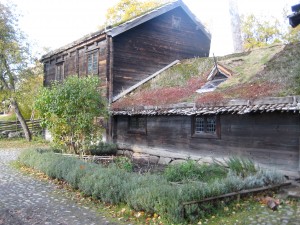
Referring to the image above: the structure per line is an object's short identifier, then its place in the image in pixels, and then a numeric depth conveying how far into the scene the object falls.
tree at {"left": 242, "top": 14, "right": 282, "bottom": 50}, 29.39
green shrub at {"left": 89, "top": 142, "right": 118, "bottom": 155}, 15.30
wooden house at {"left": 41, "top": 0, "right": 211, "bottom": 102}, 17.64
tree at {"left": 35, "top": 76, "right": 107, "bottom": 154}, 13.76
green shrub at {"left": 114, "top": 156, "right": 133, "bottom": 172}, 11.37
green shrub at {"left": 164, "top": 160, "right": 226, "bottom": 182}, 9.60
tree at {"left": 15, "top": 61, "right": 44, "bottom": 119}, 26.90
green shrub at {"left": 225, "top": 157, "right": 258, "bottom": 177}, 9.25
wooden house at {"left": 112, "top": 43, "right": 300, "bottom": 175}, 9.86
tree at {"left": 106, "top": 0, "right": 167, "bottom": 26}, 33.09
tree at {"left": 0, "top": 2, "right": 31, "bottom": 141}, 25.12
